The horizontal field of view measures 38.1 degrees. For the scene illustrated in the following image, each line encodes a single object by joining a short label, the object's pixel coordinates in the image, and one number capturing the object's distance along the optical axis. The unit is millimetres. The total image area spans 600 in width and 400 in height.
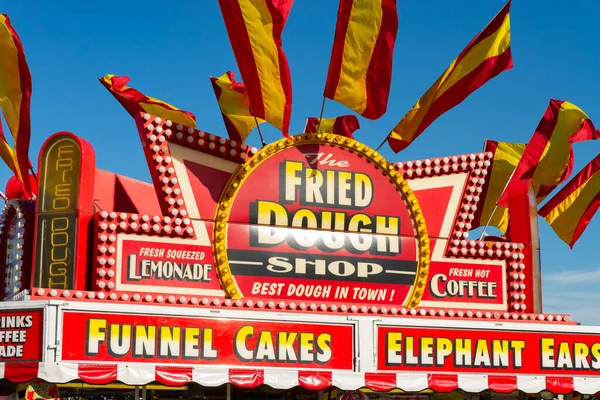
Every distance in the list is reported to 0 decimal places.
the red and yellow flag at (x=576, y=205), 20859
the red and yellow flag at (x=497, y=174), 22047
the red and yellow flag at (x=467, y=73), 17453
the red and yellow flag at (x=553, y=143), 20281
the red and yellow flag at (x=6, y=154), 17266
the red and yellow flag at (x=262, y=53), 15188
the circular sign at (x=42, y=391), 13109
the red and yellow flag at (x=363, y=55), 16297
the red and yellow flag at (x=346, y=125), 18672
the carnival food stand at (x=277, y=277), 13633
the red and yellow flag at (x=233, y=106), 19844
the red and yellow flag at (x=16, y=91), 15961
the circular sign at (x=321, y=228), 15609
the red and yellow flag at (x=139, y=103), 18375
